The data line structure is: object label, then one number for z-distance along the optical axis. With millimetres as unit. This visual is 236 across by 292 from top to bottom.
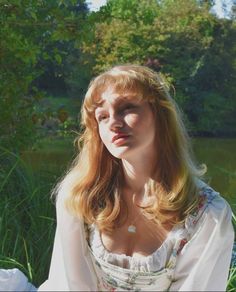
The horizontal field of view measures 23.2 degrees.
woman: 1586
